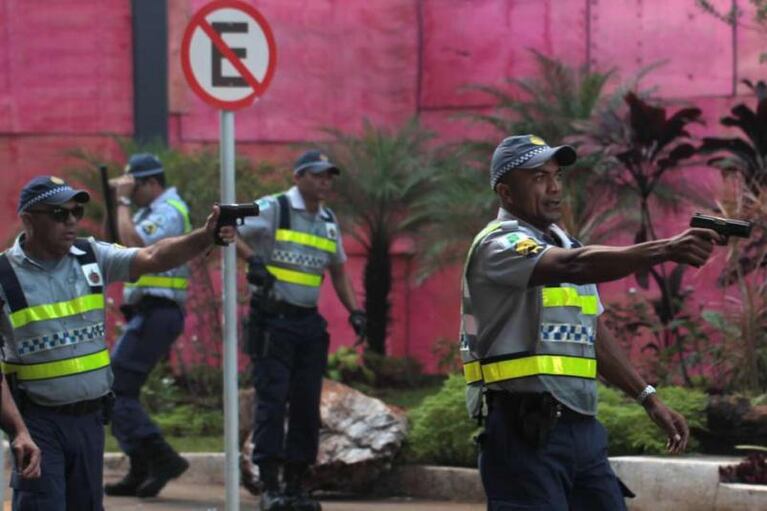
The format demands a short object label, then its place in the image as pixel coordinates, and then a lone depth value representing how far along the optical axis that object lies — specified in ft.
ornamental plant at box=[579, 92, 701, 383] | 42.88
